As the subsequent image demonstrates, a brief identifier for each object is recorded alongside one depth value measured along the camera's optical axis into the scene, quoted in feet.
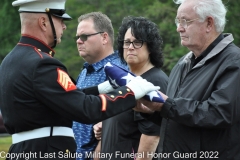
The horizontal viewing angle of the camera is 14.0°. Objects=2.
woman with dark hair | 27.82
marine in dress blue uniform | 21.89
